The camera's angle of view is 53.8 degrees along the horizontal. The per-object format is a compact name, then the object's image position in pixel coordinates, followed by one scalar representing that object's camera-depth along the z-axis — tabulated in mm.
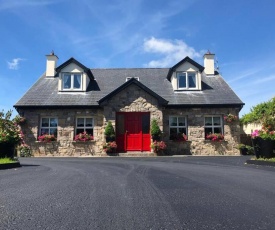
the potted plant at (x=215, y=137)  17678
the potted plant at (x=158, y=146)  16656
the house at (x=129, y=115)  17562
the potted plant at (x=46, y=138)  17547
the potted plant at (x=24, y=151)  17375
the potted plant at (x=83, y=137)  17562
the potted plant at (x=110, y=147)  16797
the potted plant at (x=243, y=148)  17359
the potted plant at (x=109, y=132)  16938
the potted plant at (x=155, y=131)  16844
